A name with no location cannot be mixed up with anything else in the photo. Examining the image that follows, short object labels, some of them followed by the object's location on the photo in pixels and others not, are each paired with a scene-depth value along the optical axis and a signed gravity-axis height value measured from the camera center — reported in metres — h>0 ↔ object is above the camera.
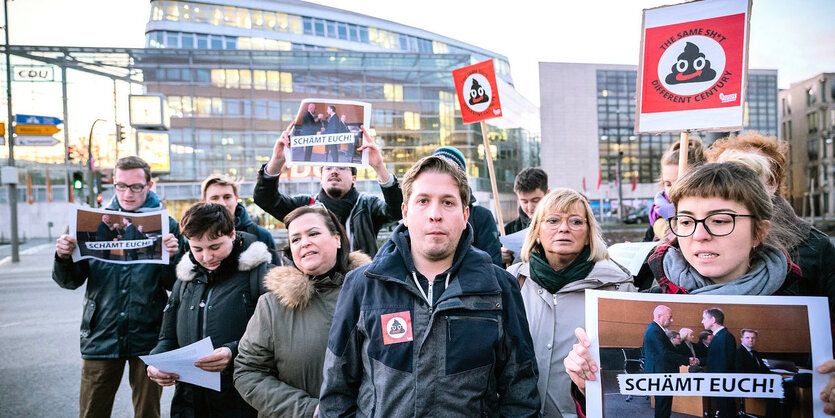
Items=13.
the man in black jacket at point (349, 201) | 4.06 -0.08
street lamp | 19.69 +0.45
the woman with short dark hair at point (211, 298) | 2.98 -0.71
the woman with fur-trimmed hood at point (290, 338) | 2.44 -0.82
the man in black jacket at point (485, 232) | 3.52 -0.32
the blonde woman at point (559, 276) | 2.51 -0.50
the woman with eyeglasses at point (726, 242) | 1.79 -0.22
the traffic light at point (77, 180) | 19.23 +0.63
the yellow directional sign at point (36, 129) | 16.27 +2.38
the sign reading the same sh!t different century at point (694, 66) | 2.98 +0.84
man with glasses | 3.57 -0.95
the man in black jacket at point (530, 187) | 4.60 +0.03
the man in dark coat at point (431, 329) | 1.92 -0.60
